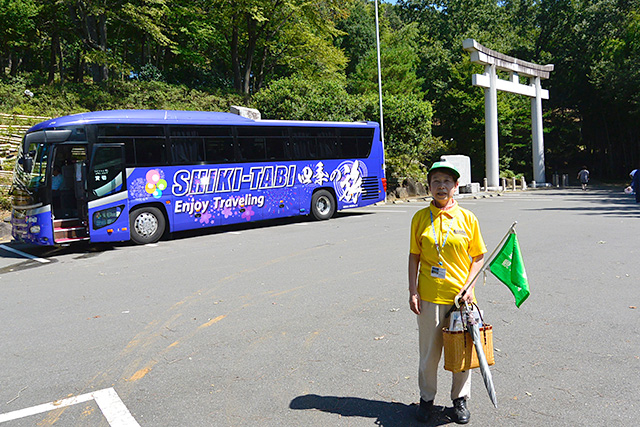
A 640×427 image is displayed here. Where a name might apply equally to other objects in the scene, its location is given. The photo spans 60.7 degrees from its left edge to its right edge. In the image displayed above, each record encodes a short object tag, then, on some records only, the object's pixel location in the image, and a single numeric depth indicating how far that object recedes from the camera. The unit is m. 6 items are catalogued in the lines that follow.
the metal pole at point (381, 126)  26.52
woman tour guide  3.67
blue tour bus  12.59
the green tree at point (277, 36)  31.05
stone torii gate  29.77
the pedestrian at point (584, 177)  35.12
